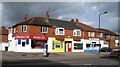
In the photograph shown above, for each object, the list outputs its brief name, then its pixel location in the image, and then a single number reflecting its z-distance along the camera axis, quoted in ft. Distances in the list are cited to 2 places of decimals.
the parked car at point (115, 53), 50.92
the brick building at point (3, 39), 87.77
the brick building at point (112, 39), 95.92
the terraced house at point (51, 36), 66.43
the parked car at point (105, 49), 80.26
